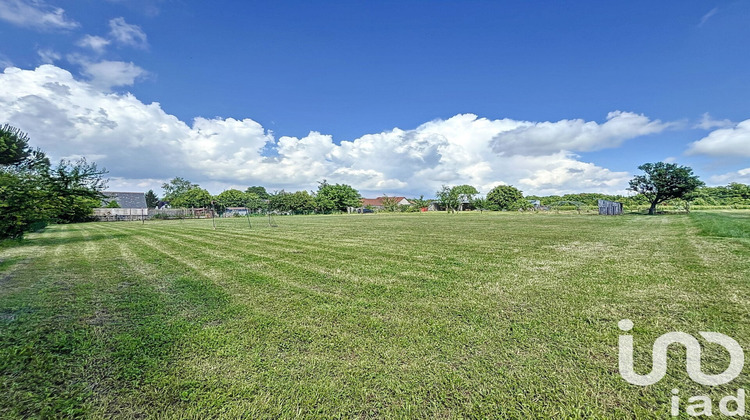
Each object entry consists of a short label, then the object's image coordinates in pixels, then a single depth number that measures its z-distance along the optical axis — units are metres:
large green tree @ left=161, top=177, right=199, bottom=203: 81.59
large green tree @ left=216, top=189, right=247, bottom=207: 67.12
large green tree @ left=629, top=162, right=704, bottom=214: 35.16
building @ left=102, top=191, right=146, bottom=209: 49.06
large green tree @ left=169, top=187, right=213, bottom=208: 63.28
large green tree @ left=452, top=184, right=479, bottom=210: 73.38
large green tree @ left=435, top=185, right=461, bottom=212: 70.19
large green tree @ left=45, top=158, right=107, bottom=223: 9.03
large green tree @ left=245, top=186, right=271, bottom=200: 104.77
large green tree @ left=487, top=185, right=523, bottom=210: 72.75
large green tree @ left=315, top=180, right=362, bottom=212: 72.38
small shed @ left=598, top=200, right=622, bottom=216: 38.91
